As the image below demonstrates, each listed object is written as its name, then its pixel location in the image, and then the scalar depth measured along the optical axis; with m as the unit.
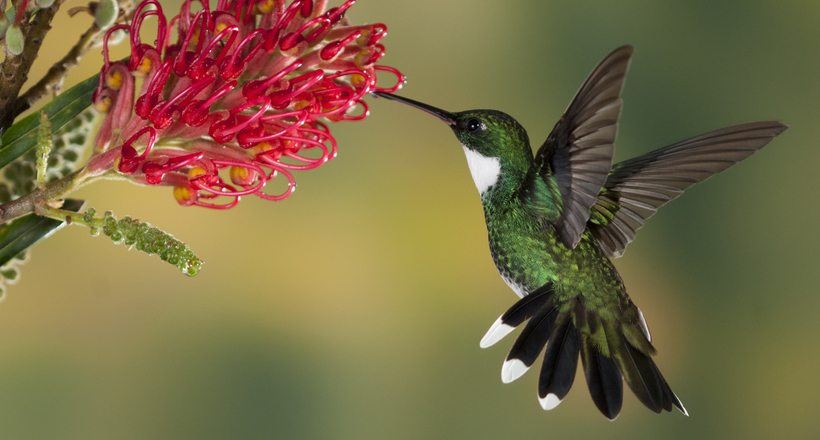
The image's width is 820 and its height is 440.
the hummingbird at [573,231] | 3.01
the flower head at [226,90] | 2.95
